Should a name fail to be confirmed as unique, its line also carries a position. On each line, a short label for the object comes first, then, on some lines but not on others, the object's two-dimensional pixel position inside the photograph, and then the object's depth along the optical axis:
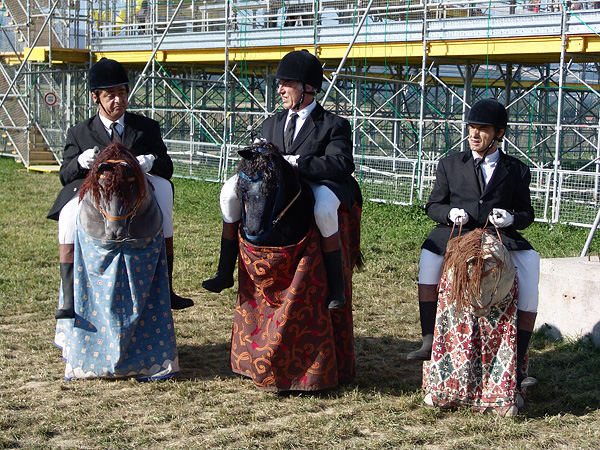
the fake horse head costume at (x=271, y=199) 3.83
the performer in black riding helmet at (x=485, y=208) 4.00
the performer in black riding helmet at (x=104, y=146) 4.32
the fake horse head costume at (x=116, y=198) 4.07
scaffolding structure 11.60
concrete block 5.13
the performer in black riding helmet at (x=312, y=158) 4.09
